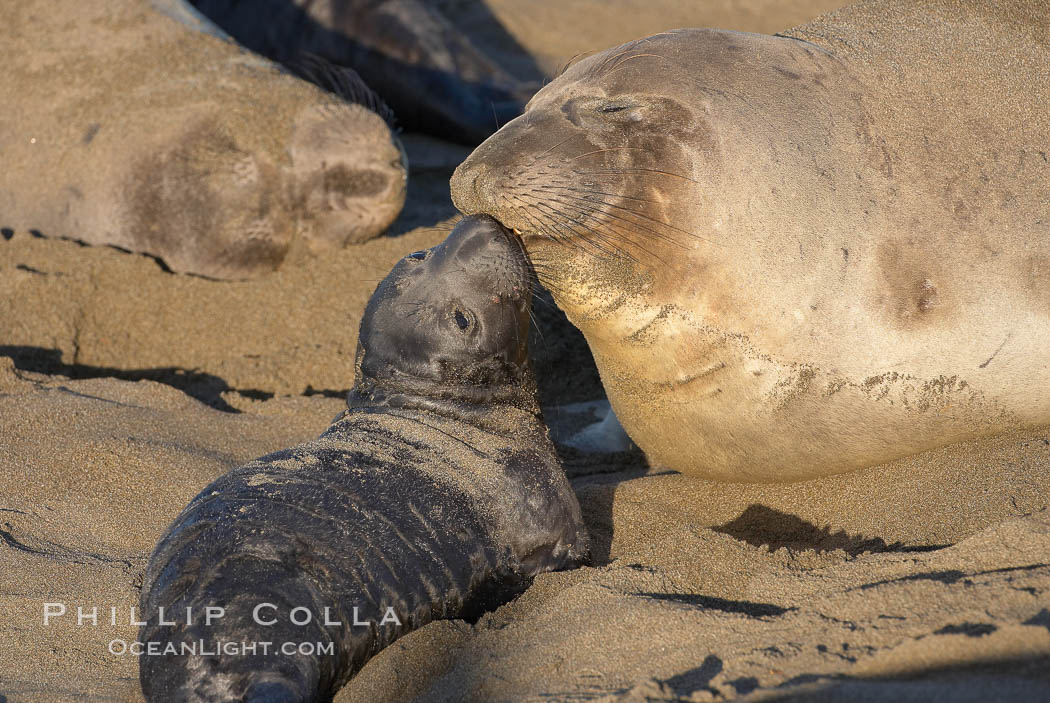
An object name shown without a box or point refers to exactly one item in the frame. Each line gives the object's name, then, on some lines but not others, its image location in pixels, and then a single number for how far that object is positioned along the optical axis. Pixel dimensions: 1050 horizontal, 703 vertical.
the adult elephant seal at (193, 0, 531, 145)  13.77
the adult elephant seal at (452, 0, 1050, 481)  5.95
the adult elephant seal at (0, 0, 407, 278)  10.02
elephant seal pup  4.86
